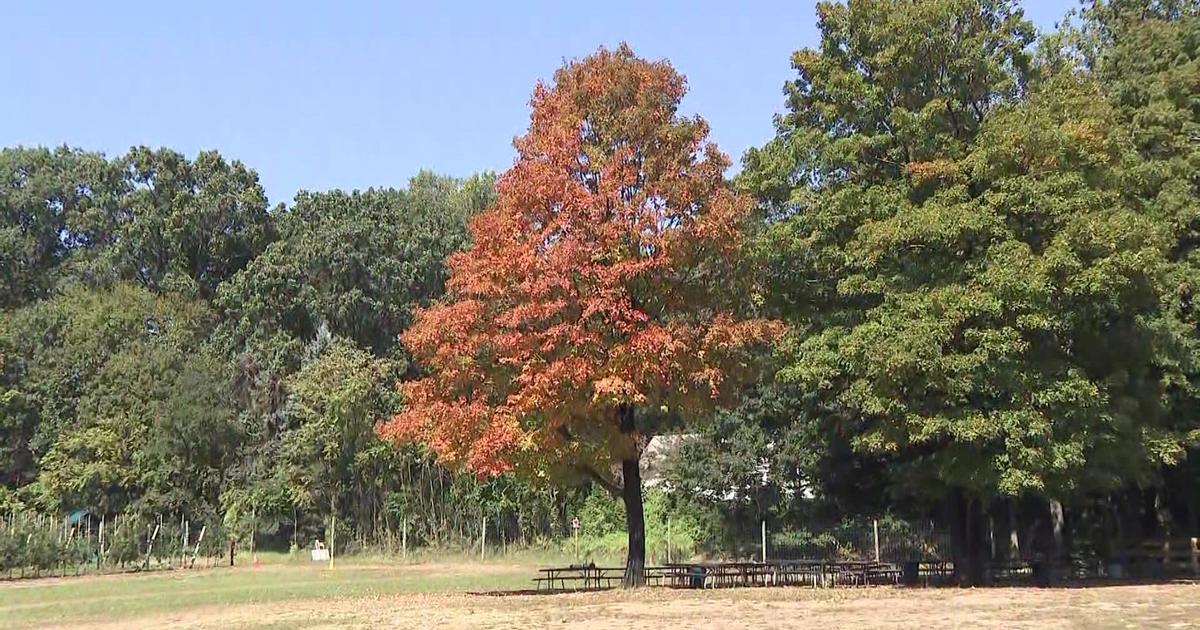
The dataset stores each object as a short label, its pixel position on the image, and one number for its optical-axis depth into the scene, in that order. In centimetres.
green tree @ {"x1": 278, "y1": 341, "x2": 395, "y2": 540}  4703
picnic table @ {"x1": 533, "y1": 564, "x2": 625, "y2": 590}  2642
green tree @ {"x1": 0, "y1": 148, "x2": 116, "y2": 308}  6525
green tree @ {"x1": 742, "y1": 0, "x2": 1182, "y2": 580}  2202
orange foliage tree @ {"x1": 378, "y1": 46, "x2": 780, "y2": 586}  2306
